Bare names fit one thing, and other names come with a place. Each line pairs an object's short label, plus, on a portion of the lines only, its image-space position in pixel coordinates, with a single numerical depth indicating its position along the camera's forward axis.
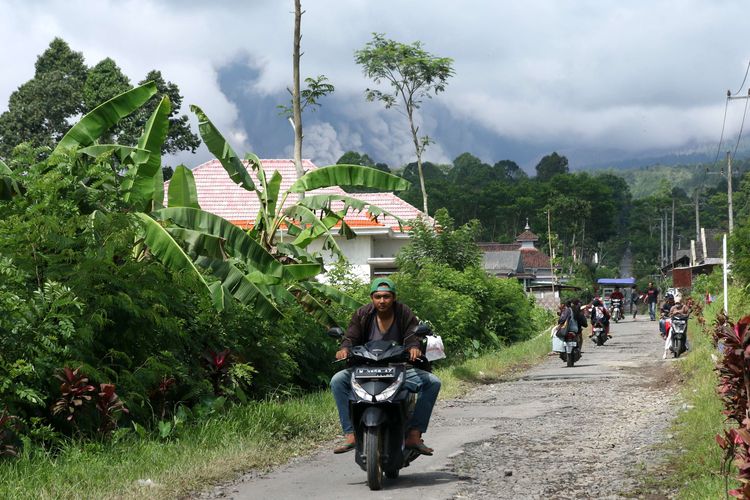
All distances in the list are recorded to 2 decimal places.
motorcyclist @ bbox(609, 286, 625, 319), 58.64
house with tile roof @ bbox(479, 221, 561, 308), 79.75
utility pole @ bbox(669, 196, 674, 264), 132.35
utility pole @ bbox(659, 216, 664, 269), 137.41
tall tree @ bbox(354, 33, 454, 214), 49.81
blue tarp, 89.82
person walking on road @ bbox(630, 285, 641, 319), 75.51
